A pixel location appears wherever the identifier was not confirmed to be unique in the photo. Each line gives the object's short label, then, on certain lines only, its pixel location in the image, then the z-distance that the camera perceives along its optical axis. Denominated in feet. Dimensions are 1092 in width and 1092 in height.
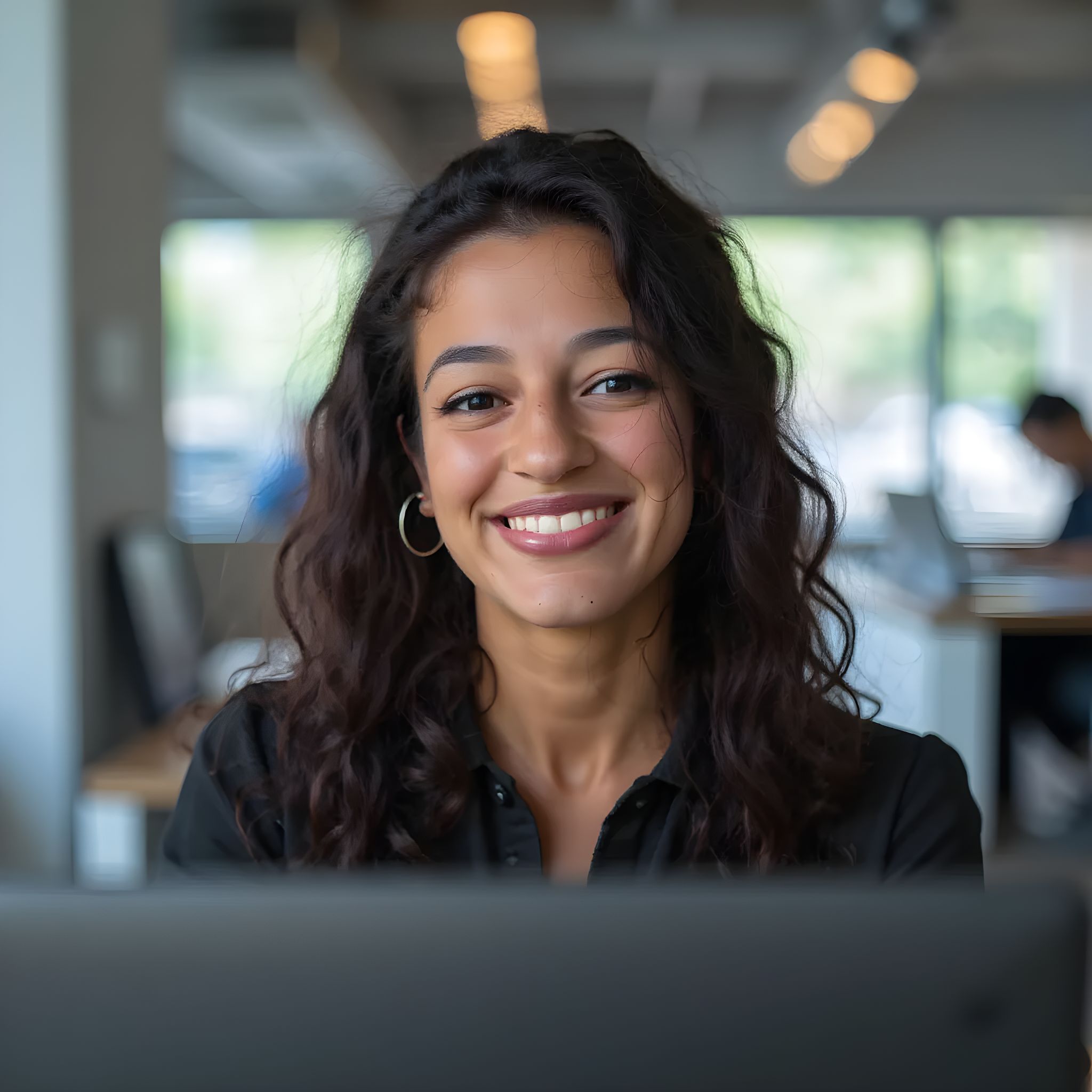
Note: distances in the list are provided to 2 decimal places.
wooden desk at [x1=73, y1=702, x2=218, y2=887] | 7.17
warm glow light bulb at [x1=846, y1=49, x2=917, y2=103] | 16.46
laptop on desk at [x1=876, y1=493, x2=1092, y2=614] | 12.49
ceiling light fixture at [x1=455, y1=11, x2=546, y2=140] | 15.51
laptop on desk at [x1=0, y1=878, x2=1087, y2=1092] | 1.44
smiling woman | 3.81
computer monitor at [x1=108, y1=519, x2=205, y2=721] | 8.19
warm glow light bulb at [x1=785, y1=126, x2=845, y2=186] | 22.58
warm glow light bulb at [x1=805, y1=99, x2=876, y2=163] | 19.89
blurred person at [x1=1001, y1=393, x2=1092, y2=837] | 13.96
